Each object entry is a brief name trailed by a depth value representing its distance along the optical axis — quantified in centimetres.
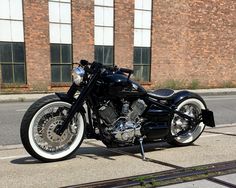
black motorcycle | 487
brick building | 1753
